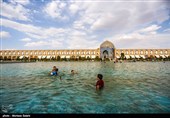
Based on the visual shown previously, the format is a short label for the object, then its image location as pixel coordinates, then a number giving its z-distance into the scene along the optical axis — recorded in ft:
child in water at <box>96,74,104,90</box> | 18.69
